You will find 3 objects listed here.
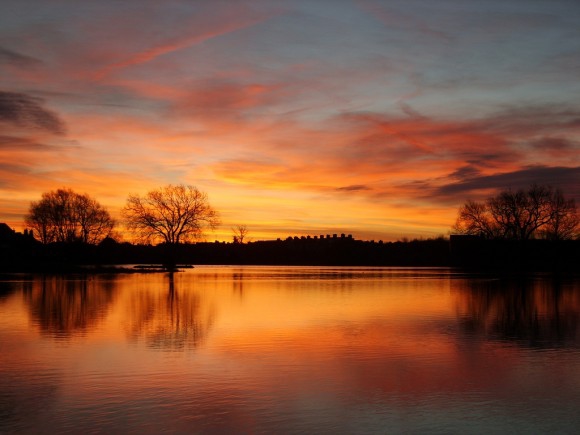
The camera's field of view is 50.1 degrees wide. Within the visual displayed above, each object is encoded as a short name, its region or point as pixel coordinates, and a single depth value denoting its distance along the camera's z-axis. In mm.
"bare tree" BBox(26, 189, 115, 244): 100188
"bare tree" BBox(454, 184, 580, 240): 96062
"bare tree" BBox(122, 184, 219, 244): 88250
